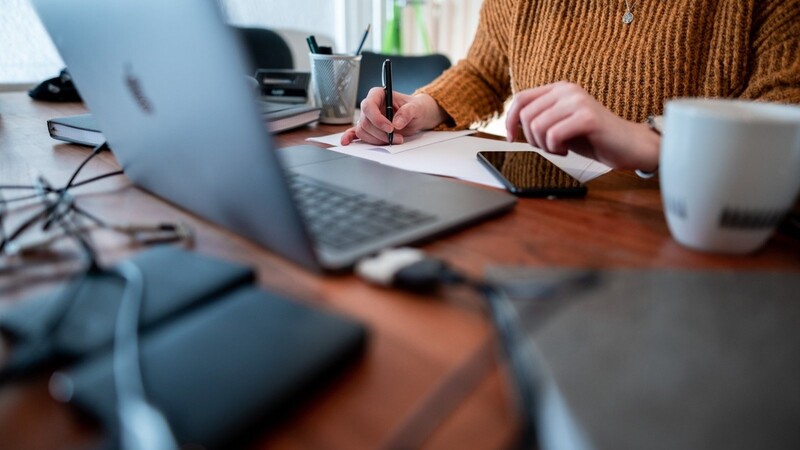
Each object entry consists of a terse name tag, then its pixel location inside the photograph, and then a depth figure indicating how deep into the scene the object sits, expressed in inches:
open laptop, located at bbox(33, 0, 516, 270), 11.8
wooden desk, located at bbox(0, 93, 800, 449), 9.0
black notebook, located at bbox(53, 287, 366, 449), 8.4
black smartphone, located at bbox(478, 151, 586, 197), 22.4
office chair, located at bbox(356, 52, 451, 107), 62.1
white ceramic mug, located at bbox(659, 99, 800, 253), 15.1
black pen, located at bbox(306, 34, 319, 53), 39.6
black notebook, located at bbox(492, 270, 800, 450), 8.5
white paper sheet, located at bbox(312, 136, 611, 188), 25.5
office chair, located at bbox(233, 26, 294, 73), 71.5
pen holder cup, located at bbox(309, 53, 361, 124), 38.9
